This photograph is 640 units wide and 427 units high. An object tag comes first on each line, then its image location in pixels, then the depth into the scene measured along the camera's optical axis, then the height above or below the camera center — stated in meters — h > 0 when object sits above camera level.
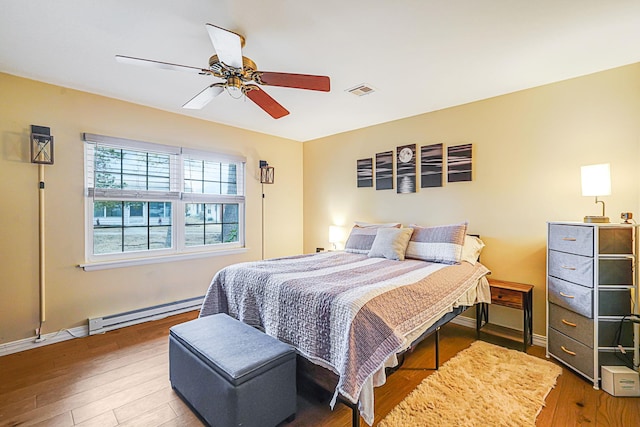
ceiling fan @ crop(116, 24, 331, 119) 1.64 +0.96
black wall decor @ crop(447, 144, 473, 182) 3.24 +0.57
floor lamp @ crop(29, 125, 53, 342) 2.72 +0.16
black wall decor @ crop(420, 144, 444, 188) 3.46 +0.58
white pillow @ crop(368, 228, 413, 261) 3.07 -0.34
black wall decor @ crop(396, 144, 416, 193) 3.70 +0.58
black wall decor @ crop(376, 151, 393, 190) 3.93 +0.58
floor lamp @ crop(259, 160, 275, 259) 4.45 +0.62
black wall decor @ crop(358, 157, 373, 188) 4.16 +0.59
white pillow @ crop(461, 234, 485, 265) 2.90 -0.38
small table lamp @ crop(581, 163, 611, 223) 2.20 +0.23
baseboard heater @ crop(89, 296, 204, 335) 3.02 -1.17
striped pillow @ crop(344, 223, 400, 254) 3.47 -0.32
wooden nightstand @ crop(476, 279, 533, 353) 2.63 -0.85
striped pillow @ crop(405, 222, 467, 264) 2.85 -0.33
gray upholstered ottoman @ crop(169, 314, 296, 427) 1.52 -0.93
